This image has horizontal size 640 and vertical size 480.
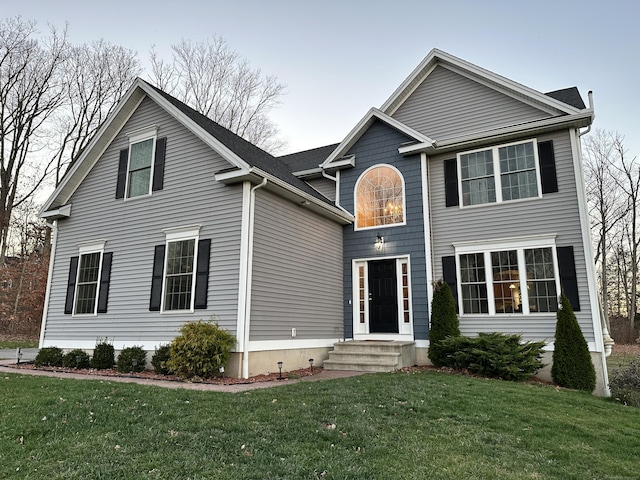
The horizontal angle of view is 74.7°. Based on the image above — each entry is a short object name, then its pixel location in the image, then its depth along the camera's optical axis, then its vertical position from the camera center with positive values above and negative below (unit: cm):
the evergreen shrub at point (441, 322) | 909 -10
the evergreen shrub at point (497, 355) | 799 -72
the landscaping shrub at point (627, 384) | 712 -129
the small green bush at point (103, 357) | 927 -90
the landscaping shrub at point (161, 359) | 827 -84
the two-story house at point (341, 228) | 863 +205
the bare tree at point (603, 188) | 2417 +746
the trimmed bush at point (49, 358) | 972 -98
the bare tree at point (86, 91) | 2191 +1186
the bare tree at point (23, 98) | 2025 +1066
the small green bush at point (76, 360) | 947 -99
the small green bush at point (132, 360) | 877 -92
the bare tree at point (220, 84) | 2381 +1315
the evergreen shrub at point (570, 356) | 791 -73
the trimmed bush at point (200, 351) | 754 -62
